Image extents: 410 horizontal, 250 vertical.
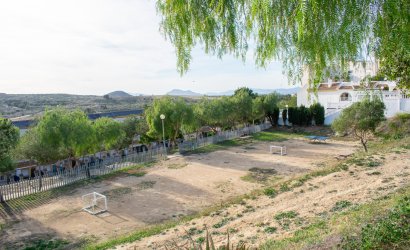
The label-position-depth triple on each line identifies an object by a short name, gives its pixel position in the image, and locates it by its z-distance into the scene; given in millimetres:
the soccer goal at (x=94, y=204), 14820
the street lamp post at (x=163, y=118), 26953
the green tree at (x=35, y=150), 21312
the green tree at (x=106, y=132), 26172
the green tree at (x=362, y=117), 22609
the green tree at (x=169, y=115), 29078
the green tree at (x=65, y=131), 20688
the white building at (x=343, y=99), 34562
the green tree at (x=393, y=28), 3711
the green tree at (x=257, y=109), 41081
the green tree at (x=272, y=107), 42188
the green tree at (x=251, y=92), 53688
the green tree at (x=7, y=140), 17156
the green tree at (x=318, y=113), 39844
